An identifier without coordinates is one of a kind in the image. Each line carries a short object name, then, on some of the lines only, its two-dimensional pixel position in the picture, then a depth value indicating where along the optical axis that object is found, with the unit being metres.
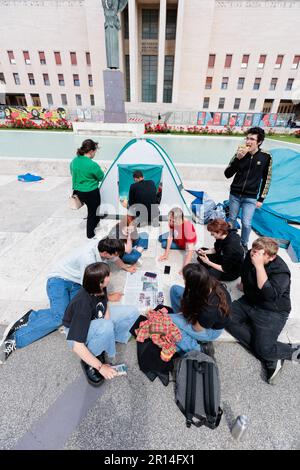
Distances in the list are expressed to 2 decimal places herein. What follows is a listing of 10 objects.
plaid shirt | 2.09
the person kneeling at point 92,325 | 1.88
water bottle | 1.59
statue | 16.58
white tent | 5.11
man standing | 3.49
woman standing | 3.80
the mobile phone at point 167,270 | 3.46
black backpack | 1.77
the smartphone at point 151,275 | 3.34
